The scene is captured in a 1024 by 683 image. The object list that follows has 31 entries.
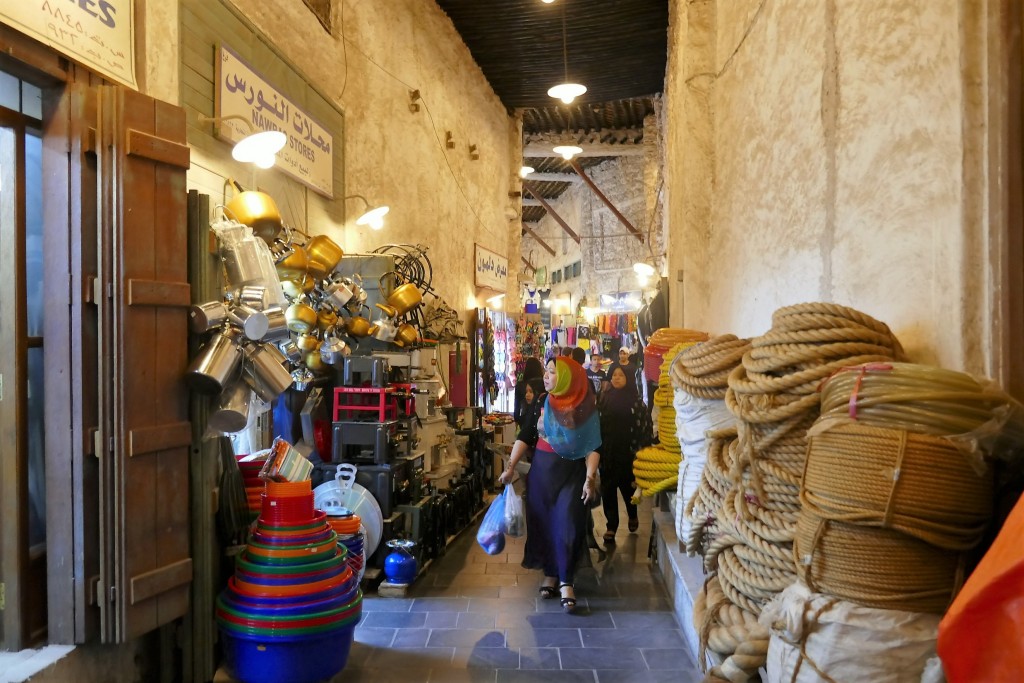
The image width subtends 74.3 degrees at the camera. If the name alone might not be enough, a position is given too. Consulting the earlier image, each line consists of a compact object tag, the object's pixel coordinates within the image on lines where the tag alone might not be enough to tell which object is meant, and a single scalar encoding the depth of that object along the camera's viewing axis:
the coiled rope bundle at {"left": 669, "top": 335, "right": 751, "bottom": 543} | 2.87
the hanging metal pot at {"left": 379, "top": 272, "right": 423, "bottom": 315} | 5.26
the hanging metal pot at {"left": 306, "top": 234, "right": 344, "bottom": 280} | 4.18
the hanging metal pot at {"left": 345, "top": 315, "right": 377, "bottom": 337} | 4.72
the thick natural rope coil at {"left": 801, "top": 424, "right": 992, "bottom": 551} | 1.61
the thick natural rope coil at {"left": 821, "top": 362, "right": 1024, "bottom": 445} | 1.63
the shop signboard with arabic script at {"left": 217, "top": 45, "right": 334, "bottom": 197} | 3.92
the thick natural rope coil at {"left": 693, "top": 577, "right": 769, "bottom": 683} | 2.03
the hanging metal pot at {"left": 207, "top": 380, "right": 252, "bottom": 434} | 2.99
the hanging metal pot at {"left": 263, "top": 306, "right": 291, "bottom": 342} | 3.12
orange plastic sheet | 1.14
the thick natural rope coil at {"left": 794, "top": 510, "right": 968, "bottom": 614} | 1.64
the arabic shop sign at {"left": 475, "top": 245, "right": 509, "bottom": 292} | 10.32
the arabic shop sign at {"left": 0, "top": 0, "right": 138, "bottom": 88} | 2.43
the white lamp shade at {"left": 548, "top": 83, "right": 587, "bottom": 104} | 8.80
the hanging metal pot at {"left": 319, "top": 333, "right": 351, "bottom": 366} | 4.43
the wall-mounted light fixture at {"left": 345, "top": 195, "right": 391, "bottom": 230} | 5.41
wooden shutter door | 2.62
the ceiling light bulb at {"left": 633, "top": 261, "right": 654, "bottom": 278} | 11.96
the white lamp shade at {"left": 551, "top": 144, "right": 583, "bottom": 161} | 12.08
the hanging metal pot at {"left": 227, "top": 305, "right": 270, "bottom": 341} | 3.00
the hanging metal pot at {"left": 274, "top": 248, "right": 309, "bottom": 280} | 3.92
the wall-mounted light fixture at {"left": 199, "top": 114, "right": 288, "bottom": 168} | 3.57
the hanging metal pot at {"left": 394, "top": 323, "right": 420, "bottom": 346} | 5.30
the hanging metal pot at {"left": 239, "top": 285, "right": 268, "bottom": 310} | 3.11
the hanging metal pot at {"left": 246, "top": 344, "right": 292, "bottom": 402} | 3.06
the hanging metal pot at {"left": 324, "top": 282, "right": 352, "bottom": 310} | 4.37
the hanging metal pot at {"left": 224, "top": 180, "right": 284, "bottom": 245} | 3.53
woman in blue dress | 4.62
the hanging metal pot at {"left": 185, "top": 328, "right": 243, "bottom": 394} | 2.86
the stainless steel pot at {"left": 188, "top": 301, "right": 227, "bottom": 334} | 2.91
